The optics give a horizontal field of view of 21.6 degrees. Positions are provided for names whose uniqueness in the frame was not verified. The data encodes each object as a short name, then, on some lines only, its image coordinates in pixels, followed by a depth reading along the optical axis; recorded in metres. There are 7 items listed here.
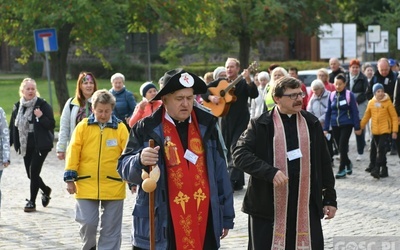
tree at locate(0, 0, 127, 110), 26.02
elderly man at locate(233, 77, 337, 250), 7.57
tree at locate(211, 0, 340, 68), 37.88
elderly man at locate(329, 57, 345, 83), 20.44
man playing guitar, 14.85
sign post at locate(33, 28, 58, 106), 25.12
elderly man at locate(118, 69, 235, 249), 6.80
